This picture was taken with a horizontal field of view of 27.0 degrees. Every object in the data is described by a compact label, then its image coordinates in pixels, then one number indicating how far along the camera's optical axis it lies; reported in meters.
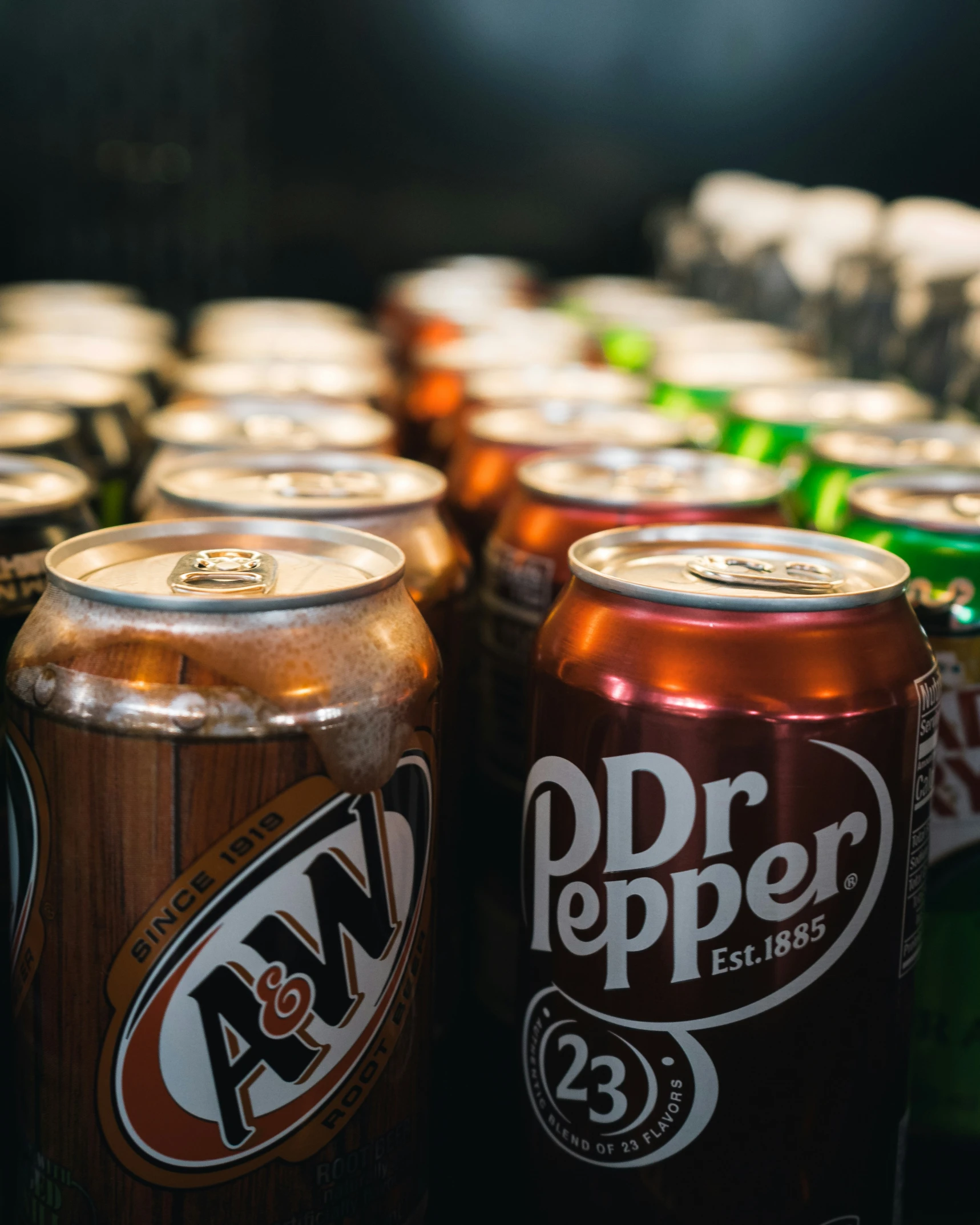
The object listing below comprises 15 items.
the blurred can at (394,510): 0.38
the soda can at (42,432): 0.43
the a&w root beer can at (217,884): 0.31
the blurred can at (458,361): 0.57
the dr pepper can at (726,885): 0.32
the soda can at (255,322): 0.68
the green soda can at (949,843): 0.36
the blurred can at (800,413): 0.47
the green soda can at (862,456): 0.42
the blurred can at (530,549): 0.39
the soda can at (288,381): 0.52
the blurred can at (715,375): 0.53
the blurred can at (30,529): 0.36
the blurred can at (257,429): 0.43
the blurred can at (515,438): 0.45
